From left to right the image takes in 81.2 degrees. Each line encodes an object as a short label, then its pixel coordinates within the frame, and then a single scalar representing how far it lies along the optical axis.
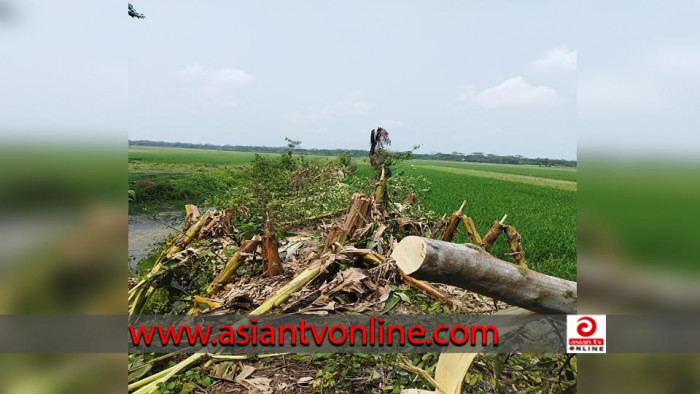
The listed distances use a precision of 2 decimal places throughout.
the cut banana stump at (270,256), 3.54
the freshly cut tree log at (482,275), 1.55
